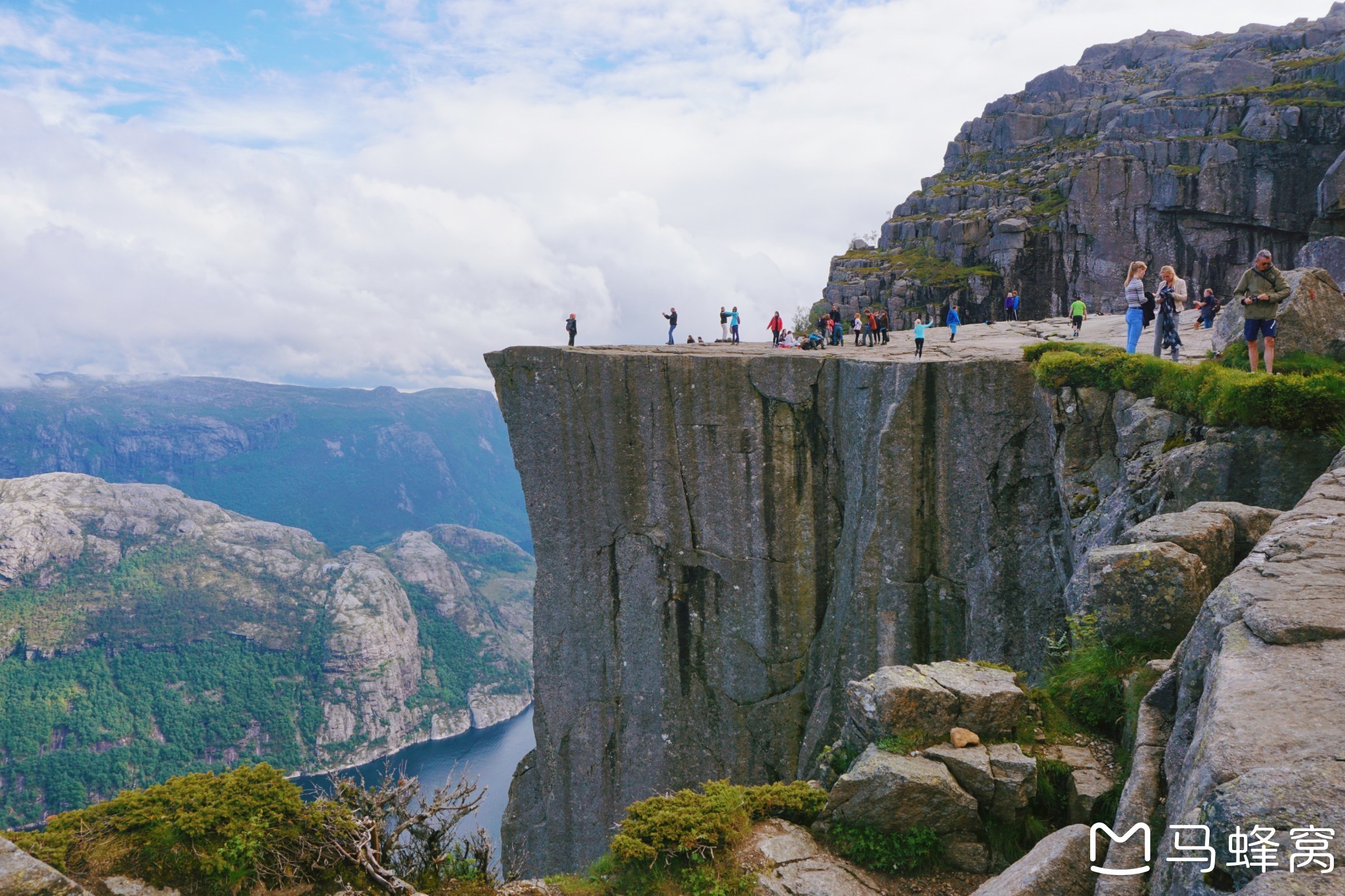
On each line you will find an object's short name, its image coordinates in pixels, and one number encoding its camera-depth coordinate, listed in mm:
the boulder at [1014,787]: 9148
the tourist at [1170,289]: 18000
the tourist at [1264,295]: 13938
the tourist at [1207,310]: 25484
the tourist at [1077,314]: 29172
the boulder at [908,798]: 9172
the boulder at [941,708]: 10078
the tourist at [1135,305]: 19078
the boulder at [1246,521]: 10266
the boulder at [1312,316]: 14500
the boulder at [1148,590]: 9711
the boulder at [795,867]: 8922
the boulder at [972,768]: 9266
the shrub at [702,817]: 9438
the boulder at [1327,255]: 27406
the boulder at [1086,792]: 8820
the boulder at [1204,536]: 9953
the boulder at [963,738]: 9867
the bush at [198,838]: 8984
